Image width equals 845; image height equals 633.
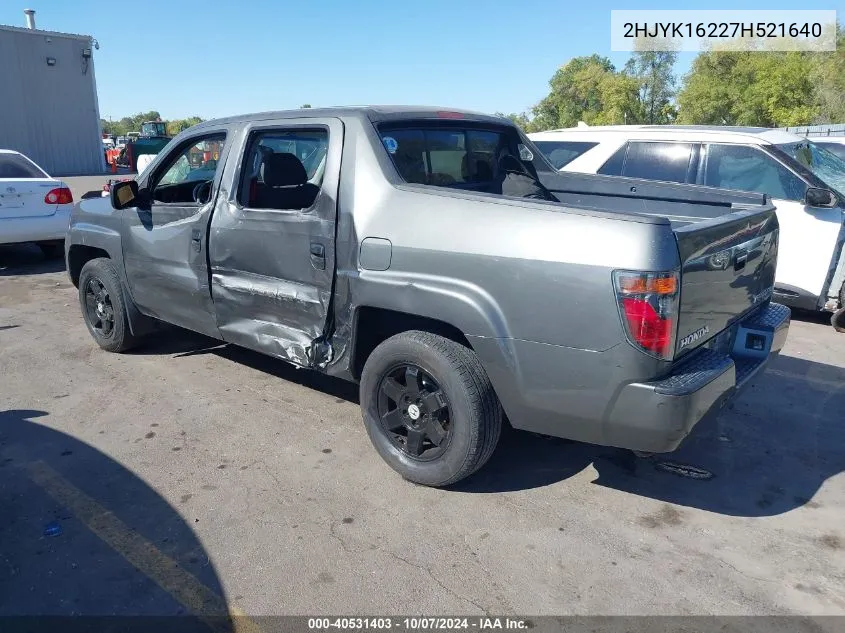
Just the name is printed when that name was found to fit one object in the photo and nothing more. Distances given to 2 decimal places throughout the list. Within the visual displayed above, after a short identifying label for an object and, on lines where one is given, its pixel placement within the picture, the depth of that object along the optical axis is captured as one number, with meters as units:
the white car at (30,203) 8.70
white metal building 24.23
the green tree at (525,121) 74.32
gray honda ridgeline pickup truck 2.76
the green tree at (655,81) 57.78
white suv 6.07
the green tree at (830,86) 34.03
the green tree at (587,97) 56.56
